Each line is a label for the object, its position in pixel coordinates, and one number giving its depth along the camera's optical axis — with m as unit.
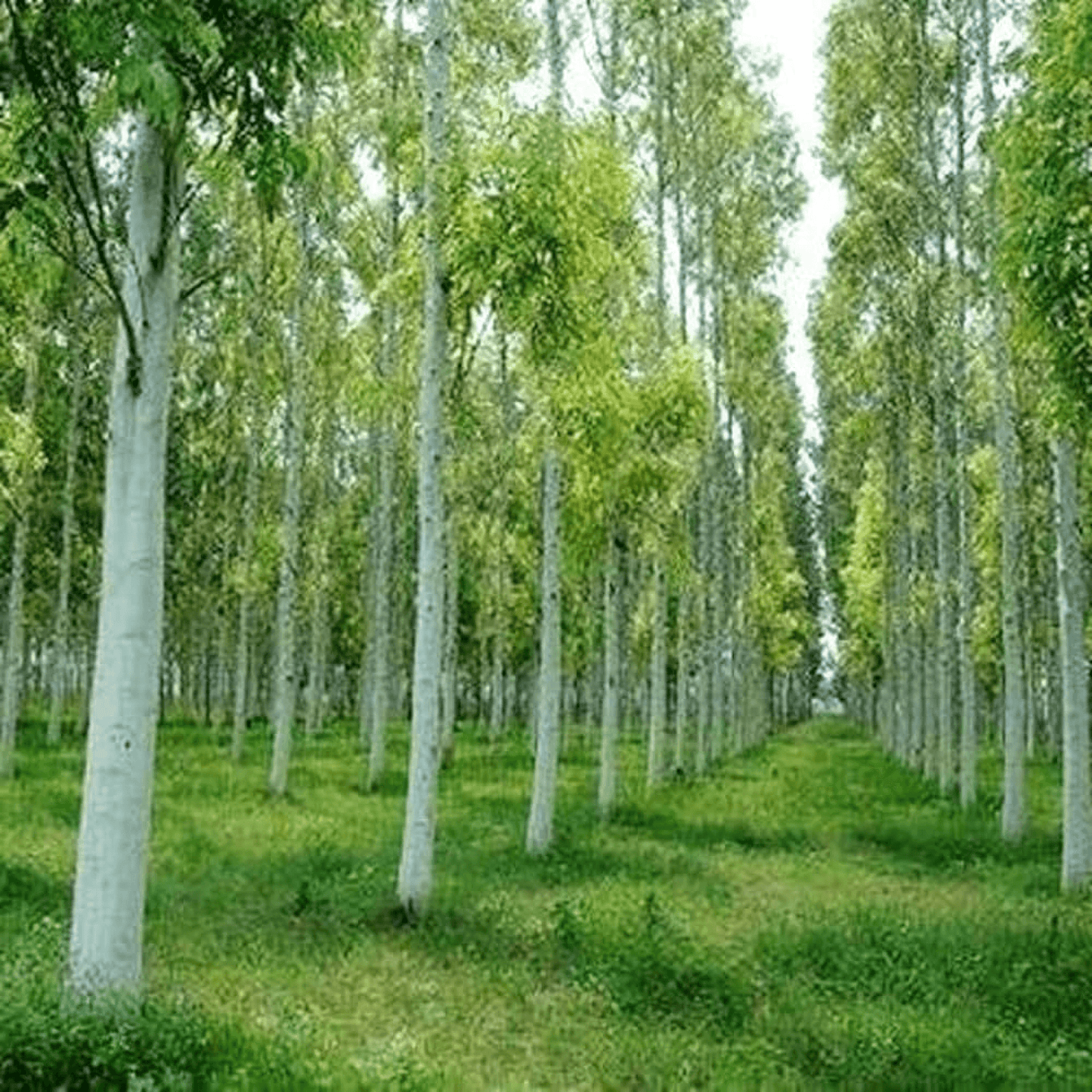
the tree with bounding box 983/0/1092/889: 10.55
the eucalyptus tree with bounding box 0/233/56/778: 20.06
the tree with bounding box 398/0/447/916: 12.97
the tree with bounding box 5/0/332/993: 6.03
